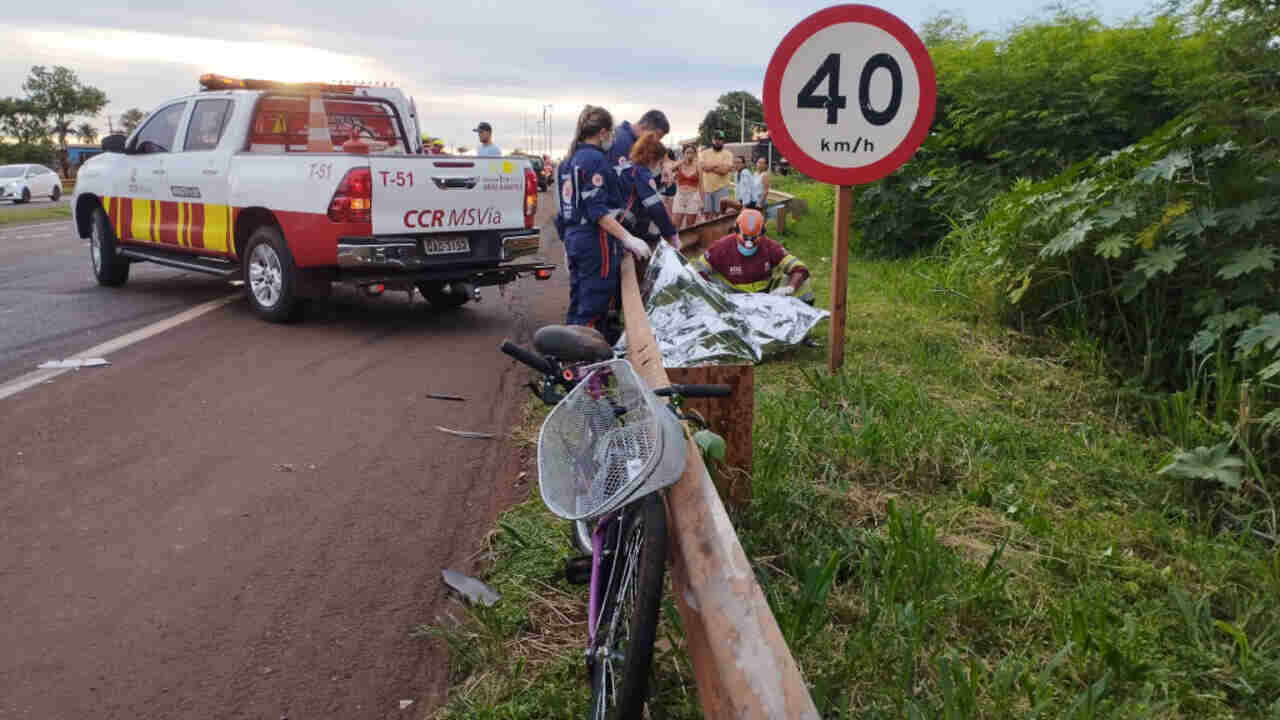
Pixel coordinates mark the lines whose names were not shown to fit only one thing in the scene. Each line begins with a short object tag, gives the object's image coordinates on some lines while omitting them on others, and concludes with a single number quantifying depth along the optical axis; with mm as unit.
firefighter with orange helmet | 8273
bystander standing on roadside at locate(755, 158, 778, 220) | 18906
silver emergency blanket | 6402
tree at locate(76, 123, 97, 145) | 88938
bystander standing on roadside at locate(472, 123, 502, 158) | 16078
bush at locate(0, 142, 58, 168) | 76375
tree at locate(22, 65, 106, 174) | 86188
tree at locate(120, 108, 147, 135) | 86844
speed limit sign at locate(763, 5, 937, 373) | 5328
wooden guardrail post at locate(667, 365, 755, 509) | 3811
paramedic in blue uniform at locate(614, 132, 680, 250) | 6418
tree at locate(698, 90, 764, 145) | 127875
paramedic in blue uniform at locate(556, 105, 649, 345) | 6129
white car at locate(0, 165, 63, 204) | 35469
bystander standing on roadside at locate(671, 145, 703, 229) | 16203
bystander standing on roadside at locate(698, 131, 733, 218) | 16859
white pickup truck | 8078
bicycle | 2305
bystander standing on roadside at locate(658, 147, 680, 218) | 15859
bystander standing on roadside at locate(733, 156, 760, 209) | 19125
